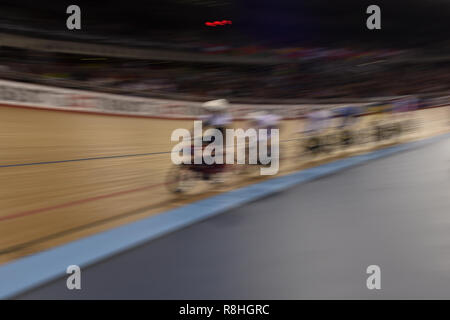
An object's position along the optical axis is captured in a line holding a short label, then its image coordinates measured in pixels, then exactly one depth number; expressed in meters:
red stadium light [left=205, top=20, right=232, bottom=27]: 14.51
